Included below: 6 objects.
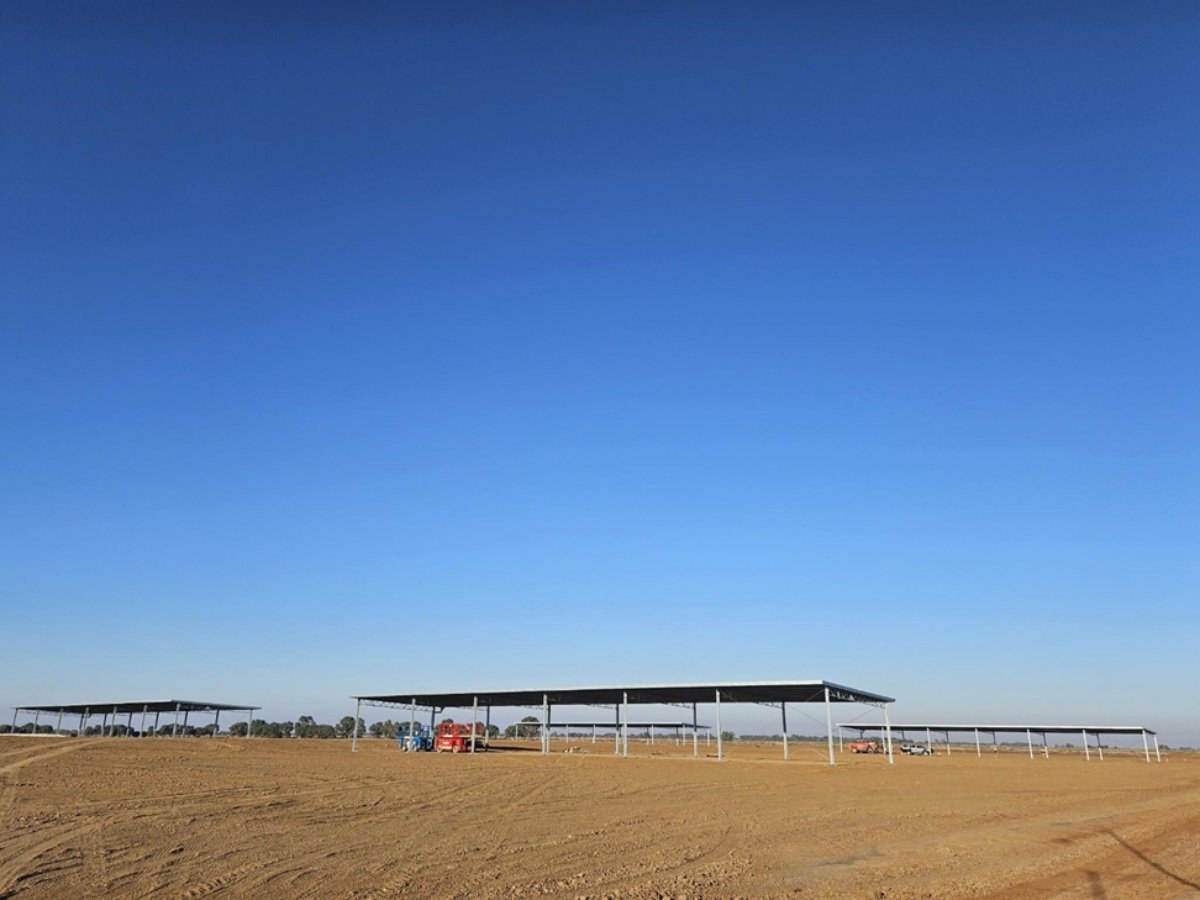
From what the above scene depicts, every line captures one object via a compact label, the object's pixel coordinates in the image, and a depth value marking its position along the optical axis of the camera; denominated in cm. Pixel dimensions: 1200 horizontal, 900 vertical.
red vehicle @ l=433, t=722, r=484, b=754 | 5625
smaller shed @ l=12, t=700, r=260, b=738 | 7888
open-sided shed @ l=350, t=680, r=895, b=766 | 4647
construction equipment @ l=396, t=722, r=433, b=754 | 5844
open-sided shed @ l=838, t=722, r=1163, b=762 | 6825
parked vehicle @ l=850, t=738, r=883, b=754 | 7081
